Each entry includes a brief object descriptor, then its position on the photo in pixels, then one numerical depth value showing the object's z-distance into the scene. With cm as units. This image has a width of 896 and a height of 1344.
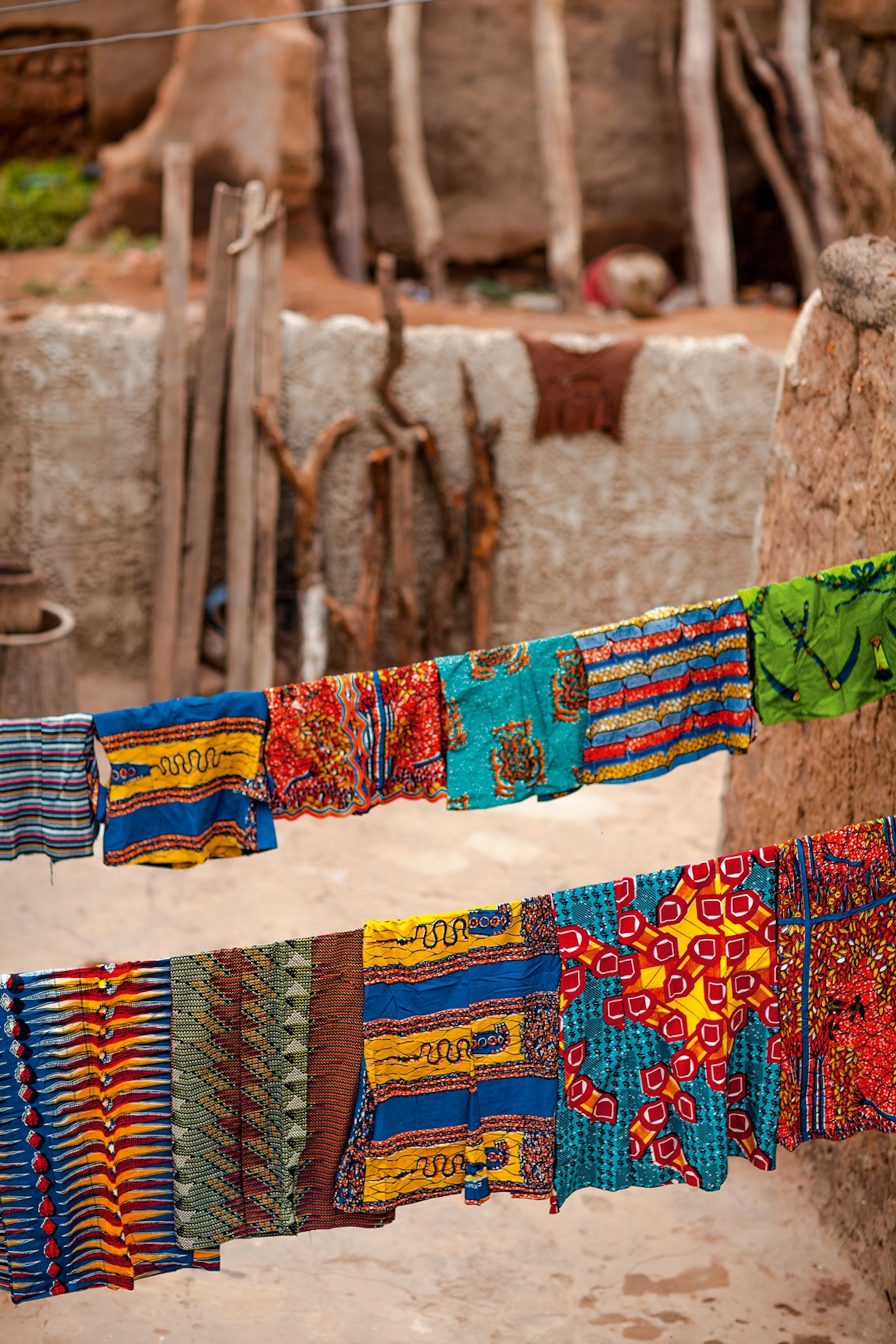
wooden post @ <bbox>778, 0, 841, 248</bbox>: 875
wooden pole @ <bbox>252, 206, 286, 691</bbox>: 667
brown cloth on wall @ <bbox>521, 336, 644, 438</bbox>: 683
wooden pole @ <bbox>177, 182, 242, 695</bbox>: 657
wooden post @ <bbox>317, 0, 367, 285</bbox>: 849
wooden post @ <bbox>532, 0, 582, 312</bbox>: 826
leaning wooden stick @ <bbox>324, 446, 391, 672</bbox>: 682
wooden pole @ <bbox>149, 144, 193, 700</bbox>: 661
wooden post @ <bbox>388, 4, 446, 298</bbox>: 838
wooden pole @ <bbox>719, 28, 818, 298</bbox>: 886
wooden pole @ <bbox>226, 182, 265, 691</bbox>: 661
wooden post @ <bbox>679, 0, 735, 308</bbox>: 862
